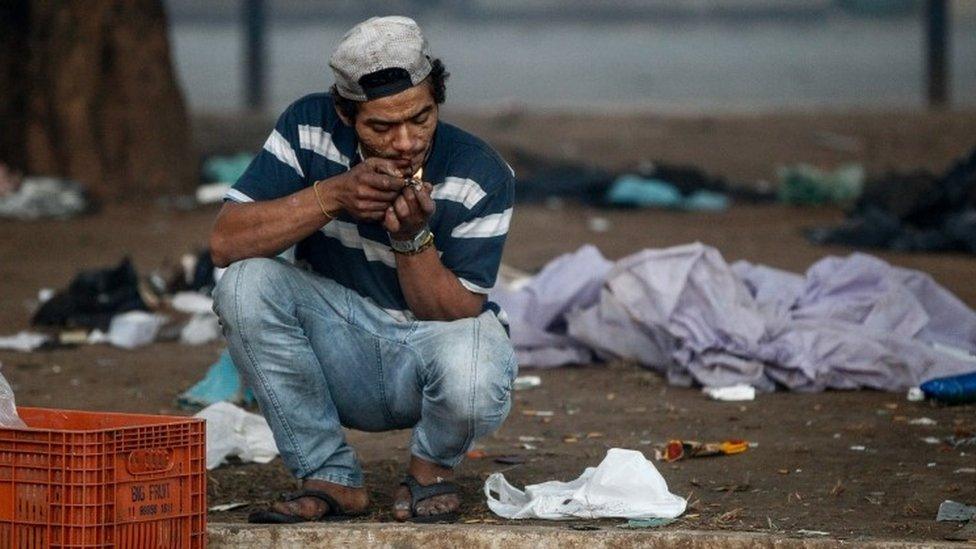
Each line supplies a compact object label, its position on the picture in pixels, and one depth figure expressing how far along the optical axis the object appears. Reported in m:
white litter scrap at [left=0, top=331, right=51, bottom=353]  14.19
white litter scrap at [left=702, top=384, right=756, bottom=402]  11.90
